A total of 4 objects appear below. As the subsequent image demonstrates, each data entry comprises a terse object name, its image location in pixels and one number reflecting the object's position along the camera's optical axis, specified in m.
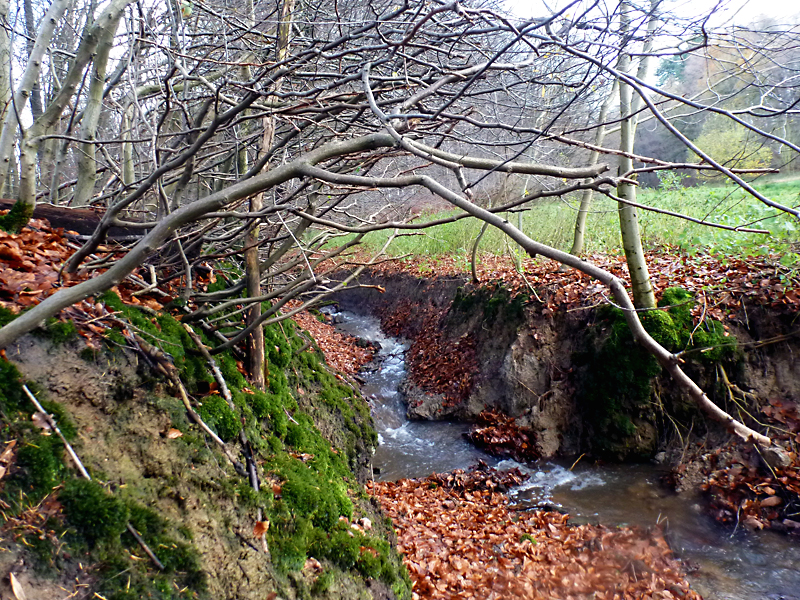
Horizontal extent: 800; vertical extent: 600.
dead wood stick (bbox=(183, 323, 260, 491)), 2.76
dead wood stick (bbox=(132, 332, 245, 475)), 2.66
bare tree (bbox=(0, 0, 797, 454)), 1.93
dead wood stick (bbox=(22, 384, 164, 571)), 1.96
